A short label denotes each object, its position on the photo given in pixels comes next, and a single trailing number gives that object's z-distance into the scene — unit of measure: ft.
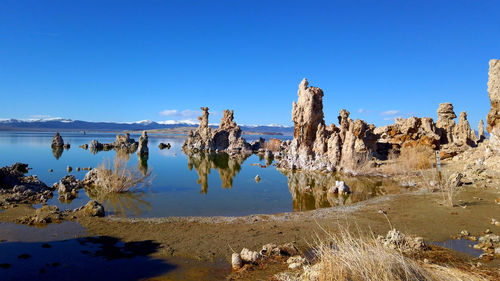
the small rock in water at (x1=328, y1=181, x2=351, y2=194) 52.18
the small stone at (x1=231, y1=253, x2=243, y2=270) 19.80
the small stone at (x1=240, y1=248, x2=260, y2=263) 20.27
